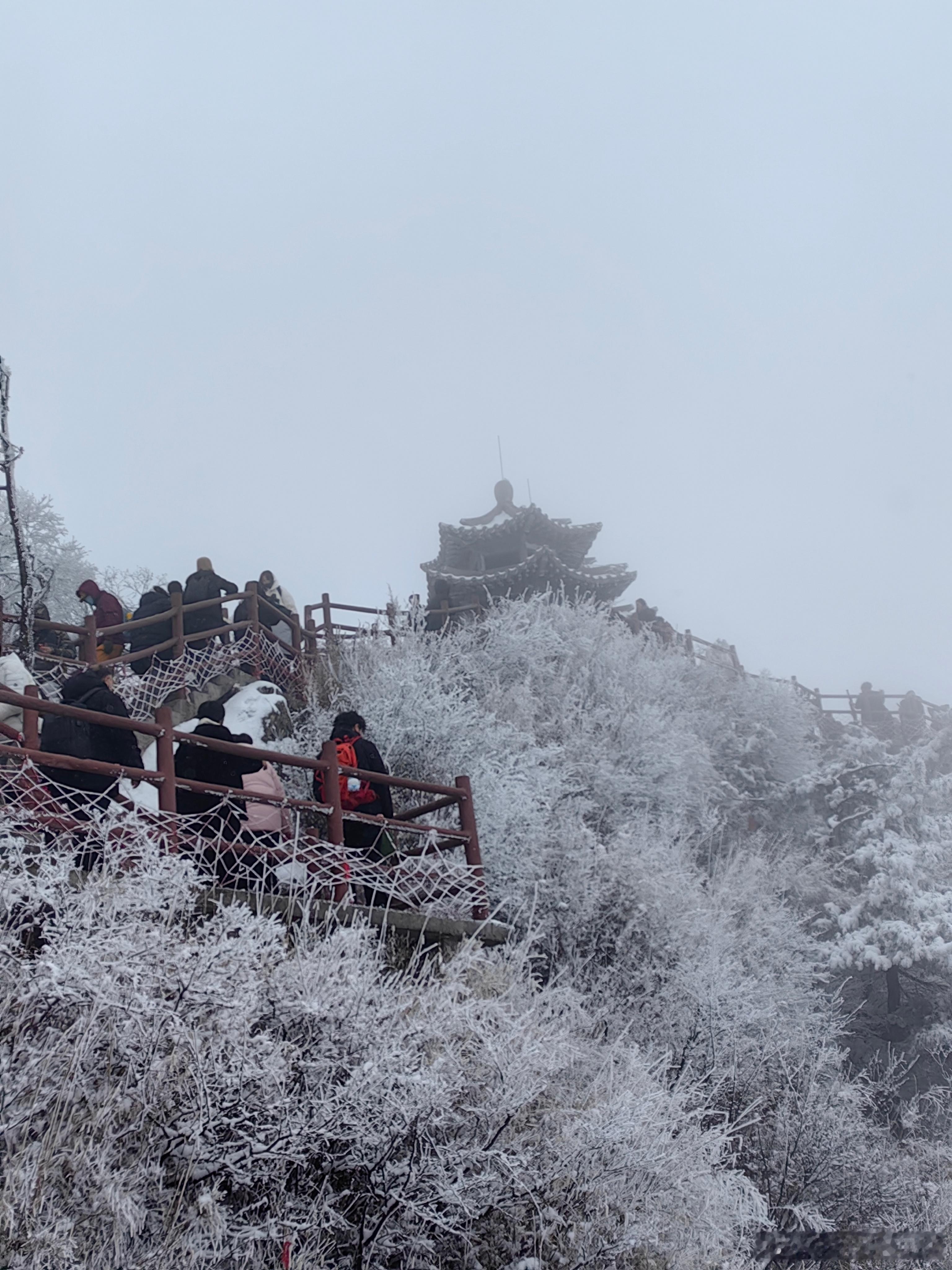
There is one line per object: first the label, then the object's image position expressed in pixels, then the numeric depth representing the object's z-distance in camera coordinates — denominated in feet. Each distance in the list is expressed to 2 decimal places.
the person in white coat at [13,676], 30.22
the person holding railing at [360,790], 28.53
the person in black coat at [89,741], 23.66
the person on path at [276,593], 56.75
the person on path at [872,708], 95.25
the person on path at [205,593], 50.98
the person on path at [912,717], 90.07
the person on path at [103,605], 50.55
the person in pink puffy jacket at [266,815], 26.32
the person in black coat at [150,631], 48.26
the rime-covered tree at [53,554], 89.76
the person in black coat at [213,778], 25.46
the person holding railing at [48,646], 48.60
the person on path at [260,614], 53.31
